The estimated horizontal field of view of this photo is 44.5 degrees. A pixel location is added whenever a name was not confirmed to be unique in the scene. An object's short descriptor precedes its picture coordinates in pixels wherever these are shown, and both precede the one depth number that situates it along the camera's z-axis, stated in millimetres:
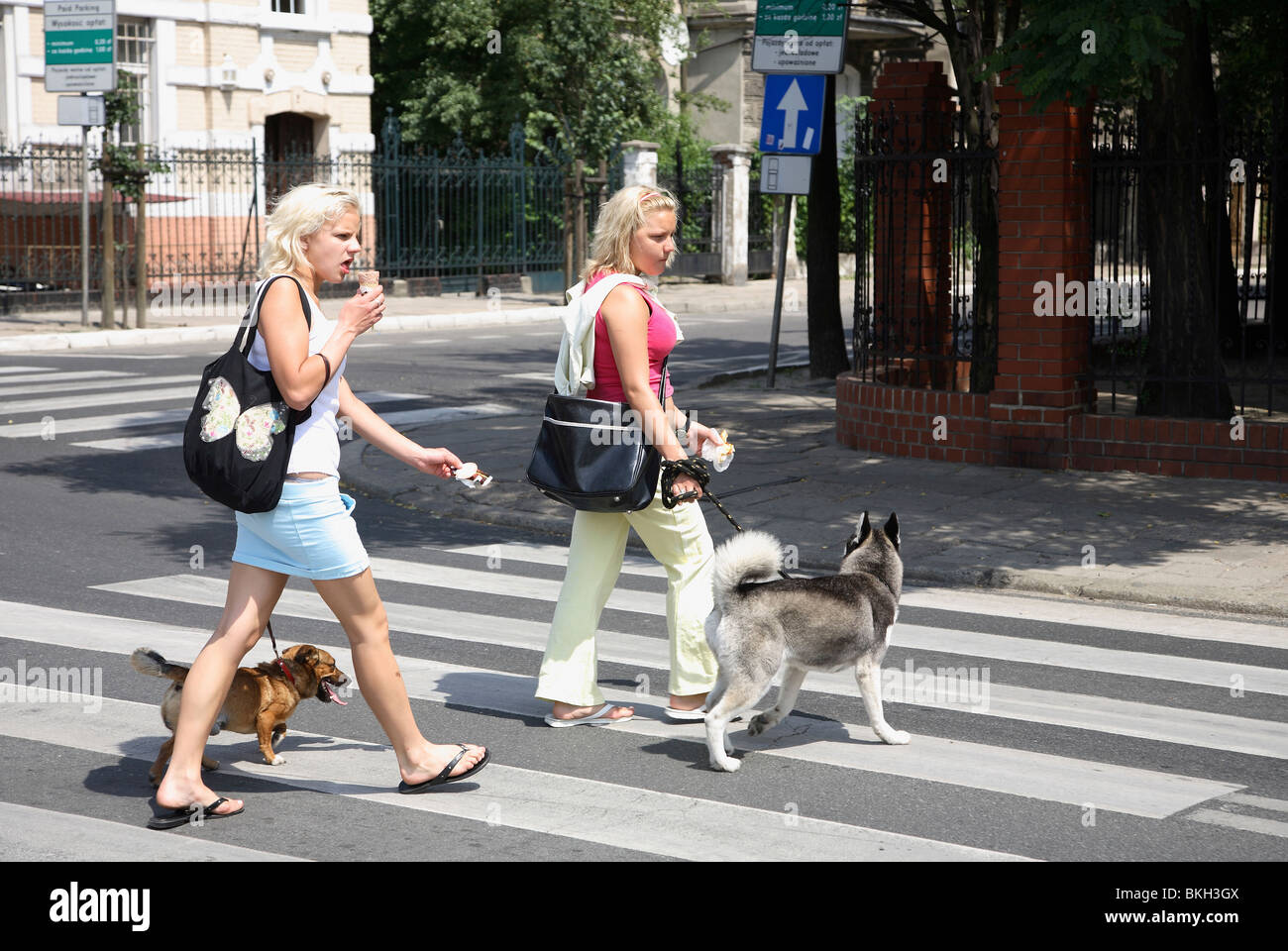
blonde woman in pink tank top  5512
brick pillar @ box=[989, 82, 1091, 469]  10984
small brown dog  5043
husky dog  5328
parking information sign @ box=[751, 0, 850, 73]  14562
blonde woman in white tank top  4617
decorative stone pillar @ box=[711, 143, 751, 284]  35312
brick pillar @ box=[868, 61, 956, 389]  12555
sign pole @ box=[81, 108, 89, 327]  22297
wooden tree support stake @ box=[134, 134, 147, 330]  21844
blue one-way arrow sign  14859
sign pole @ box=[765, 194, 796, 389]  15570
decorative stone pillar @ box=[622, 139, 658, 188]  32969
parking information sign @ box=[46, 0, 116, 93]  21703
